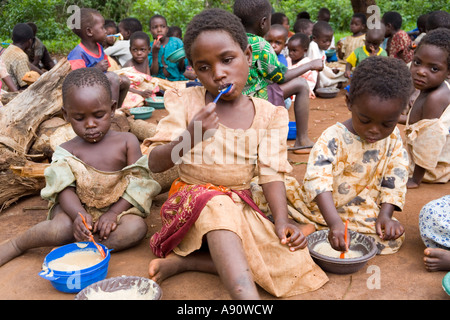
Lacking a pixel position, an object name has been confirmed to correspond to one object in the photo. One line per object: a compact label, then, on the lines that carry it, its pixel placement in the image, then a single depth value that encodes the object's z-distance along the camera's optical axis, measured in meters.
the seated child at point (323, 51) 6.14
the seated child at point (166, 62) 5.89
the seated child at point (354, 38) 7.04
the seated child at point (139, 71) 5.16
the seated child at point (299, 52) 5.43
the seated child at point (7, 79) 5.21
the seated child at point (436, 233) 1.91
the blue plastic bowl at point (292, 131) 4.05
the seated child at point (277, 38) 4.65
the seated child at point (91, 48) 4.06
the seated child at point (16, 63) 5.60
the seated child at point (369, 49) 5.84
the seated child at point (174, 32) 6.91
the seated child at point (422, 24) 6.74
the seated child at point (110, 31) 6.50
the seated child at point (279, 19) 6.46
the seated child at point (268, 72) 3.14
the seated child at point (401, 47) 5.89
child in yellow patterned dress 1.92
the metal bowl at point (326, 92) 5.80
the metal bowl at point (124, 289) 1.67
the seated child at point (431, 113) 2.76
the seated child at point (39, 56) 6.50
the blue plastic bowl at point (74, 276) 1.75
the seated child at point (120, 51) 6.09
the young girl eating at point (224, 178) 1.73
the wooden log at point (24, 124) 2.77
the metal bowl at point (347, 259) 1.86
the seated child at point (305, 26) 7.14
